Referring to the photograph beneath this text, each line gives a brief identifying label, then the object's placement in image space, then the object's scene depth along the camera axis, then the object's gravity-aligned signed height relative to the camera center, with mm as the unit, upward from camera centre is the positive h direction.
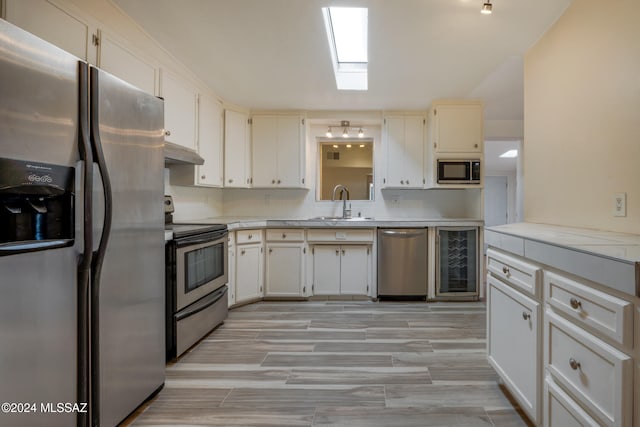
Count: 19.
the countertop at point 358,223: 3564 -142
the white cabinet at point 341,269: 3646 -684
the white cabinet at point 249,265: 3404 -616
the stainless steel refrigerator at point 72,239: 1025 -117
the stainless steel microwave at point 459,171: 3629 +455
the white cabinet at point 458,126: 3631 +976
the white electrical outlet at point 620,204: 1572 +36
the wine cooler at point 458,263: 3613 -603
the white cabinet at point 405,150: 3914 +749
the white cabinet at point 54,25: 1451 +926
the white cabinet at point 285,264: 3660 -625
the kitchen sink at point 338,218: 4100 -101
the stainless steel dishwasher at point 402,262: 3582 -585
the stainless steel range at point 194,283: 2143 -559
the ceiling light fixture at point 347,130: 4164 +1069
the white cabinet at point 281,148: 3943 +775
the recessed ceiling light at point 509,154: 6884 +1254
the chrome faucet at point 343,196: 4148 +190
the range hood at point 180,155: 2330 +436
